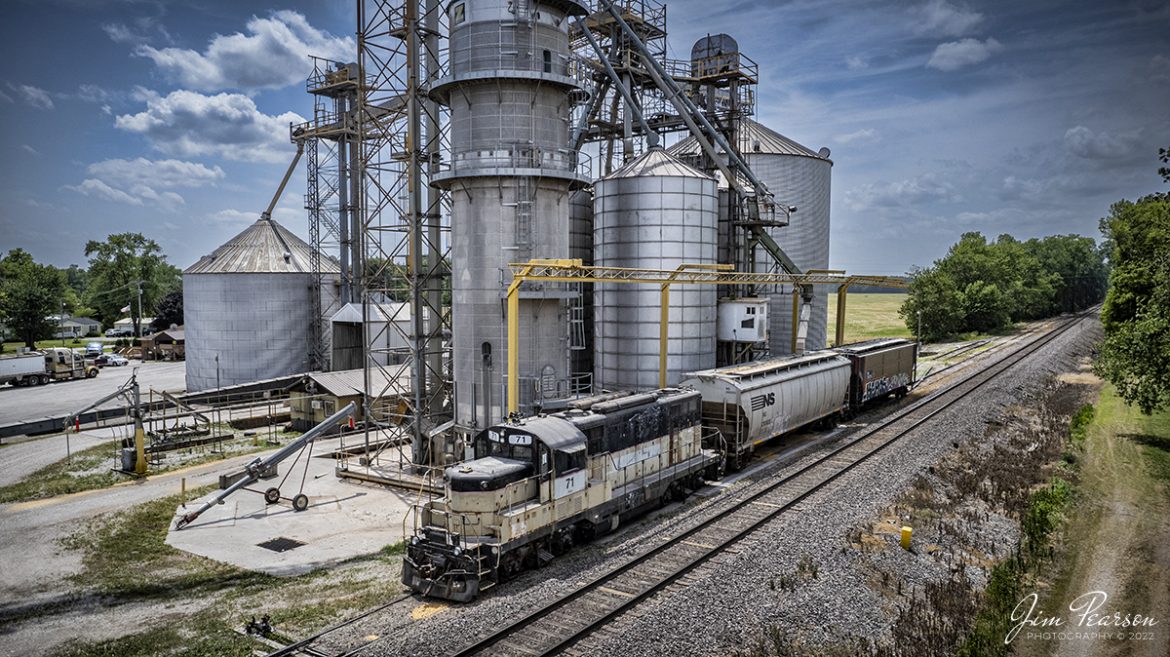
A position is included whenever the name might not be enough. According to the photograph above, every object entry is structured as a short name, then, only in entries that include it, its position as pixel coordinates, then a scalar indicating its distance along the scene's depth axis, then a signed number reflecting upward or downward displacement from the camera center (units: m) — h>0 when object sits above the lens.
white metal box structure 37.59 -1.33
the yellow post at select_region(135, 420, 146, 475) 30.28 -6.59
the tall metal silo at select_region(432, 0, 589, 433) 27.73 +4.57
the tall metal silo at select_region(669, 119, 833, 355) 47.34 +6.90
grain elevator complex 27.95 +3.08
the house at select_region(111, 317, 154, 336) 107.75 -4.56
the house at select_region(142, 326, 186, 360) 80.50 -5.55
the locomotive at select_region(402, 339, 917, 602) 16.92 -5.03
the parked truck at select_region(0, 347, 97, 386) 57.88 -5.96
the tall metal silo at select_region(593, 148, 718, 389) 35.88 +2.11
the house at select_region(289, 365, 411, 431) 37.38 -5.28
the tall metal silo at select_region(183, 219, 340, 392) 52.25 -1.50
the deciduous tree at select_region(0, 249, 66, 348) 77.62 -0.63
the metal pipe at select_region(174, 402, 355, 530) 23.44 -6.21
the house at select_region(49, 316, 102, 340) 102.75 -4.53
